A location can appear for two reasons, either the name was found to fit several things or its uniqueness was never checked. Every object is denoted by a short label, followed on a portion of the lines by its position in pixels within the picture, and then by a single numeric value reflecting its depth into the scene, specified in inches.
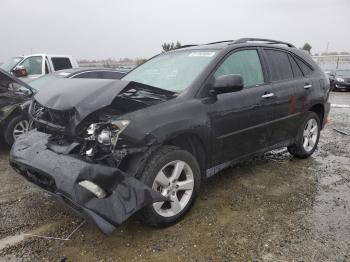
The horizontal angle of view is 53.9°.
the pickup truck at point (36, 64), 396.8
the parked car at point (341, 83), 645.9
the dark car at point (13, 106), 223.1
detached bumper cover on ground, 102.2
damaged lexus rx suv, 107.6
